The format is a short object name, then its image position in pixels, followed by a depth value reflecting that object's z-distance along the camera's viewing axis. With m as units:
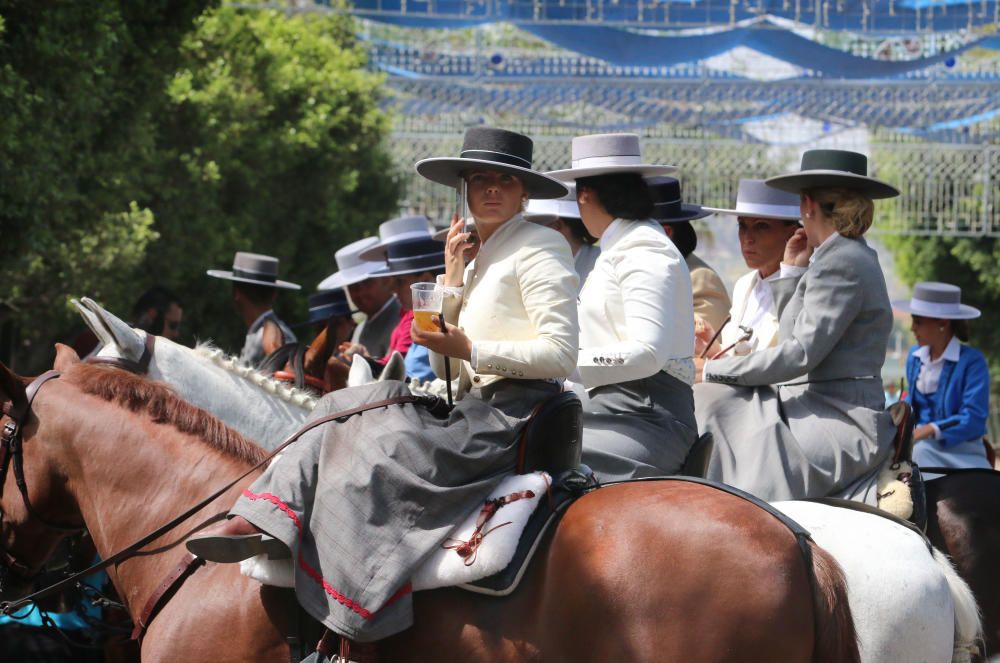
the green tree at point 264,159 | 39.94
